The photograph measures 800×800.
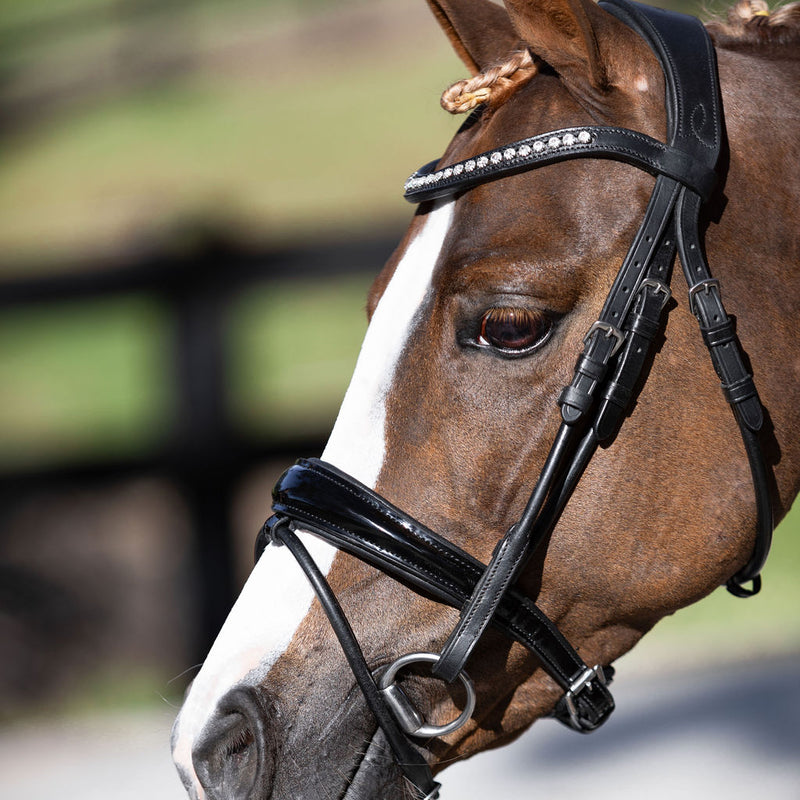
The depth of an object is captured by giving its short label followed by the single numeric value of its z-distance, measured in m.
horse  3.76
